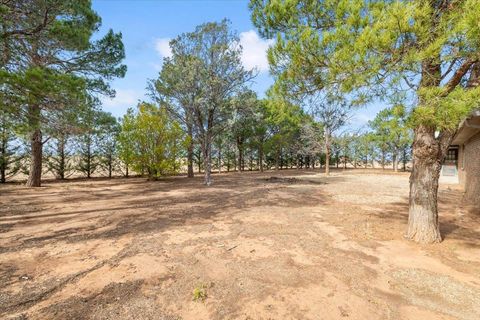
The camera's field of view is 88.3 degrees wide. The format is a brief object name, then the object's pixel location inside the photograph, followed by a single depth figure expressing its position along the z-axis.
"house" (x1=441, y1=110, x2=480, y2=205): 8.80
